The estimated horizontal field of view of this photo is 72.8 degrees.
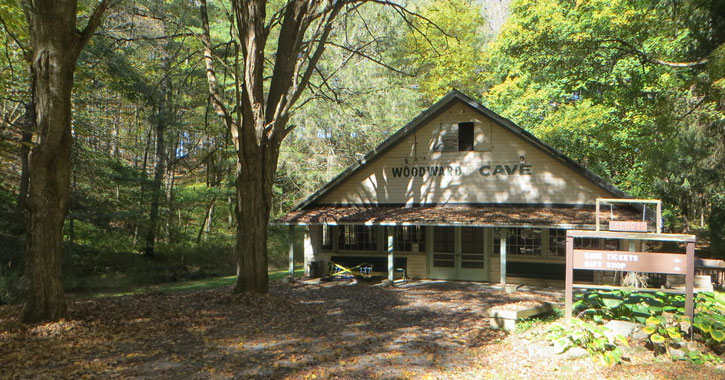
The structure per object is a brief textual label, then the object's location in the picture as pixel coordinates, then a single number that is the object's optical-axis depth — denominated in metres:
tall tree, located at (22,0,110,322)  8.03
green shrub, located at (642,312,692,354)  6.76
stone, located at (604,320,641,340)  7.38
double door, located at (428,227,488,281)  16.42
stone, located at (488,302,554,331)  8.55
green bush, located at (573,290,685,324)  7.81
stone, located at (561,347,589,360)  6.70
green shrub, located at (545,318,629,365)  6.57
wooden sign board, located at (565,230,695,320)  7.54
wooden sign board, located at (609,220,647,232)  8.31
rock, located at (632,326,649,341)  7.29
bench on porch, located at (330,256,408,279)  17.14
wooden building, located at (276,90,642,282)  15.12
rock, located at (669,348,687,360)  6.76
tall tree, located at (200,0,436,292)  11.12
